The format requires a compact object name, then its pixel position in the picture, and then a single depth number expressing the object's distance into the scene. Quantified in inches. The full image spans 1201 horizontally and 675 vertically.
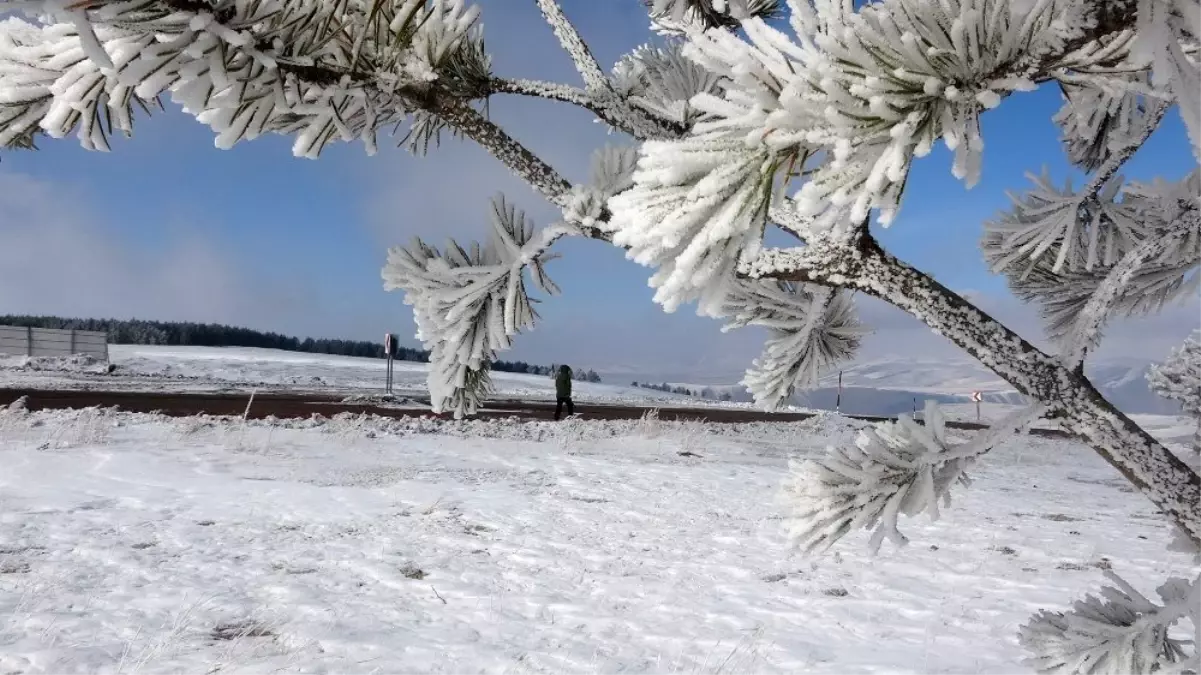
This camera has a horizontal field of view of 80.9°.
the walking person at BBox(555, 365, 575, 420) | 587.2
